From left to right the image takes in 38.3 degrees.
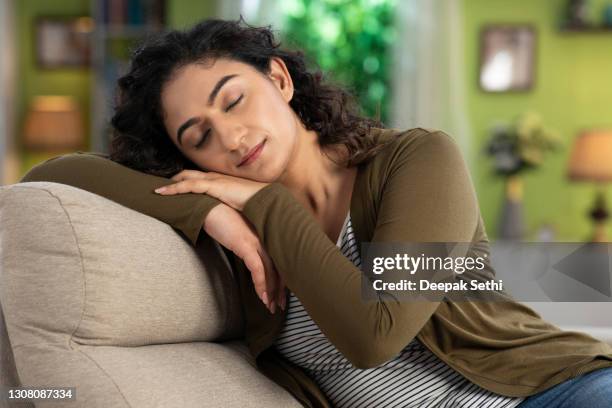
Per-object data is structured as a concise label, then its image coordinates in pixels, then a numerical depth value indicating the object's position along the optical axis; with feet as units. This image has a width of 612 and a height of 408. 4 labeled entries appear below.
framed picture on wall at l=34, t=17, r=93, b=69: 21.08
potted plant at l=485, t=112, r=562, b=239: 17.67
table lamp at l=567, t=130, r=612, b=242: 16.60
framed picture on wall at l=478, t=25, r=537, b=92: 19.45
